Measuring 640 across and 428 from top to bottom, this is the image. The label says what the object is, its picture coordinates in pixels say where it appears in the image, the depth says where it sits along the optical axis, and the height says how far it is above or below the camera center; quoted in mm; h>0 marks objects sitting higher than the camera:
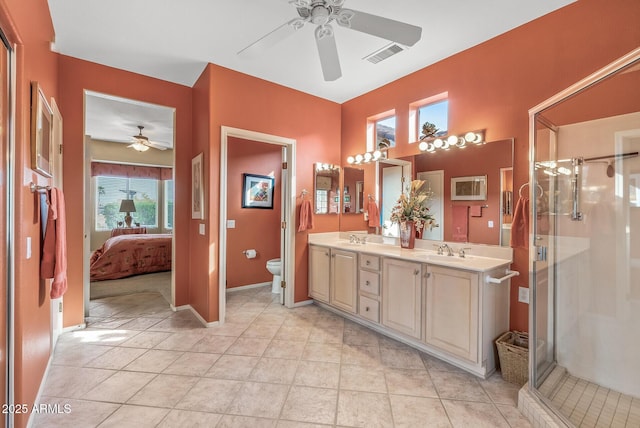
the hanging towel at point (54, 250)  1941 -269
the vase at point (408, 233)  3119 -249
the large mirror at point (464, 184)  2531 +223
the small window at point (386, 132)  3562 +982
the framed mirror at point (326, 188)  3878 +295
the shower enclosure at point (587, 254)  1879 -314
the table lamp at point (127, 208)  7047 +54
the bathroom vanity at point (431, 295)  2186 -754
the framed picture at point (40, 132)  1723 +509
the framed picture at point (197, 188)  3207 +248
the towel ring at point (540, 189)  2108 +154
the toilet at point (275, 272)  4155 -877
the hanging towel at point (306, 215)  3641 -62
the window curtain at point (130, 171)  6781 +972
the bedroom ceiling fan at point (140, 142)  5133 +1215
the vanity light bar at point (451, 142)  2680 +672
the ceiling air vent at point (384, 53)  2654 +1494
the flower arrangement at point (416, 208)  3074 +23
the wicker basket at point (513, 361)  2088 -1100
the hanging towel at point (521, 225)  2355 -121
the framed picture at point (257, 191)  4602 +311
